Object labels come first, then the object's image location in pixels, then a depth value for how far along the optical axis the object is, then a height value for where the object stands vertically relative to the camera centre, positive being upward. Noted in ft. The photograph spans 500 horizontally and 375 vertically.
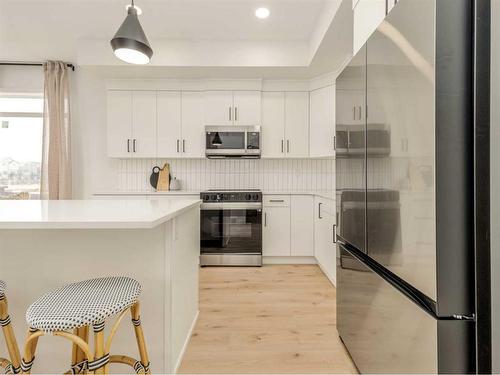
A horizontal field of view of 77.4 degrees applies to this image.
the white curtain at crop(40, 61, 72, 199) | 14.01 +2.24
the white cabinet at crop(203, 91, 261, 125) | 13.78 +3.64
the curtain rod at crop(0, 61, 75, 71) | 14.39 +5.84
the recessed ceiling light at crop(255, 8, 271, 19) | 9.93 +5.72
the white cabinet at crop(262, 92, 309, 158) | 14.02 +2.90
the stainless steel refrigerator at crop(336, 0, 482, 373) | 3.12 -0.01
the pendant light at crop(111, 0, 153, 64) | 6.42 +3.08
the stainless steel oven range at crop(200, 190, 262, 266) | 12.85 -1.59
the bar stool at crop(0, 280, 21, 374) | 4.59 -2.25
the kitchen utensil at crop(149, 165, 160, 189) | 14.67 +0.59
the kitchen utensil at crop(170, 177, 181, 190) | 14.49 +0.25
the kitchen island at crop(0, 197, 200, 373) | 5.19 -1.30
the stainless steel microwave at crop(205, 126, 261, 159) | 13.64 +2.16
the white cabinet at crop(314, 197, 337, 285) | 10.62 -1.76
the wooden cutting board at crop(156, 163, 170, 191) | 14.43 +0.49
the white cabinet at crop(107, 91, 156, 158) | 13.92 +2.94
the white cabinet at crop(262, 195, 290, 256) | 13.42 -1.58
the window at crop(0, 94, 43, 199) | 14.85 +2.23
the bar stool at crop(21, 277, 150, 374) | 3.52 -1.45
